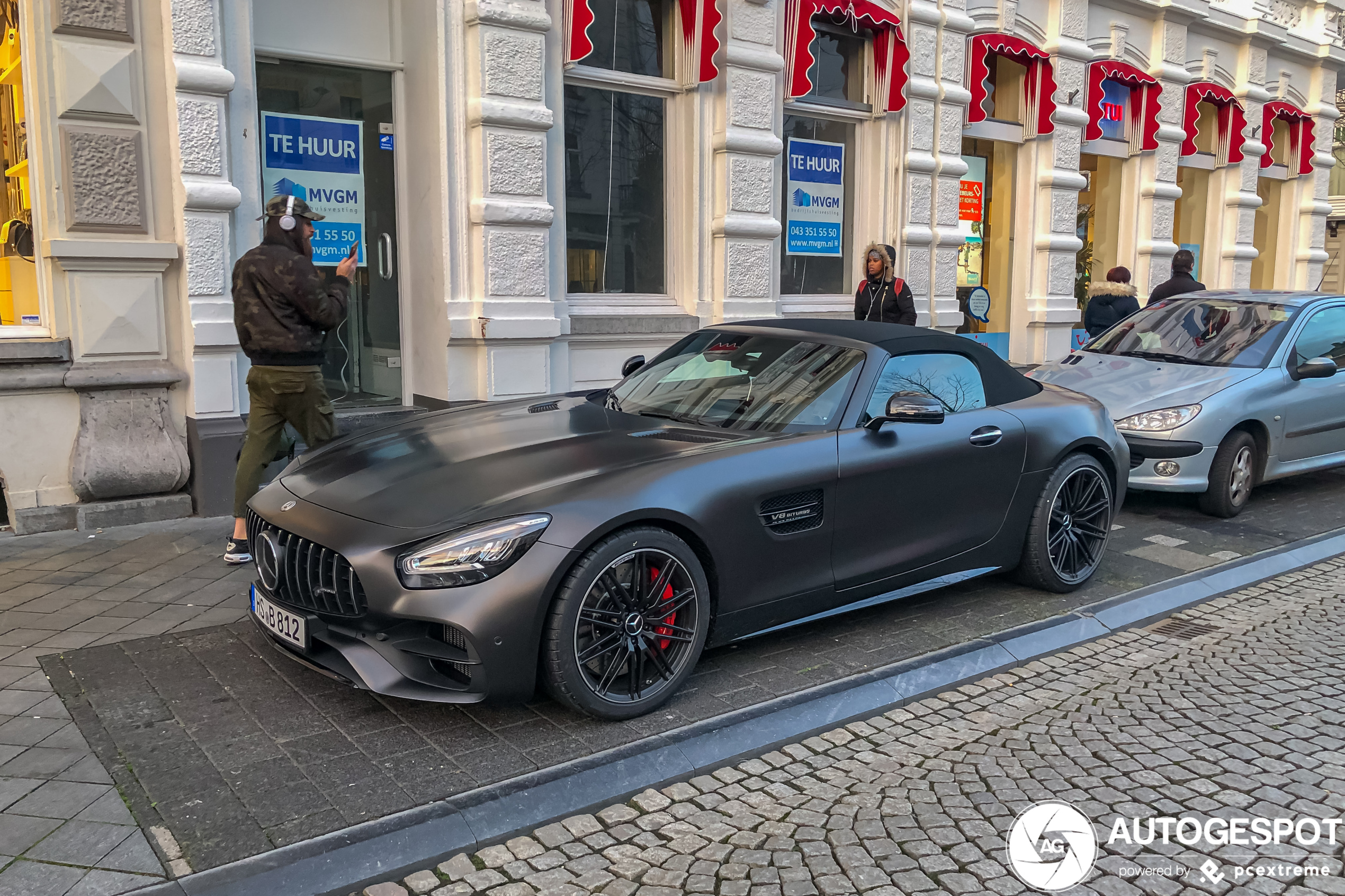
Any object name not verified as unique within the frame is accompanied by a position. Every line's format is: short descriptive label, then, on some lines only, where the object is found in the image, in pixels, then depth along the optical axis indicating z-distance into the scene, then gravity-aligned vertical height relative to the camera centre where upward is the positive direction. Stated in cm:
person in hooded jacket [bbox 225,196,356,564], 564 -14
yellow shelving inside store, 679 +70
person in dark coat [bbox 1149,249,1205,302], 1077 +22
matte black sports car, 357 -81
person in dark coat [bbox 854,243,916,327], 870 +7
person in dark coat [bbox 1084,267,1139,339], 1052 +0
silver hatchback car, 731 -60
